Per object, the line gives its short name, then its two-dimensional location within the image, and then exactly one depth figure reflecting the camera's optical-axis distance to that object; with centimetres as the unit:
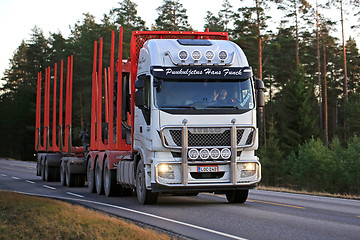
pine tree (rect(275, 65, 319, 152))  5847
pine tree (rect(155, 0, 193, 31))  6988
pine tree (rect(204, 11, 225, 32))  7438
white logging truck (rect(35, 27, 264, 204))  1429
